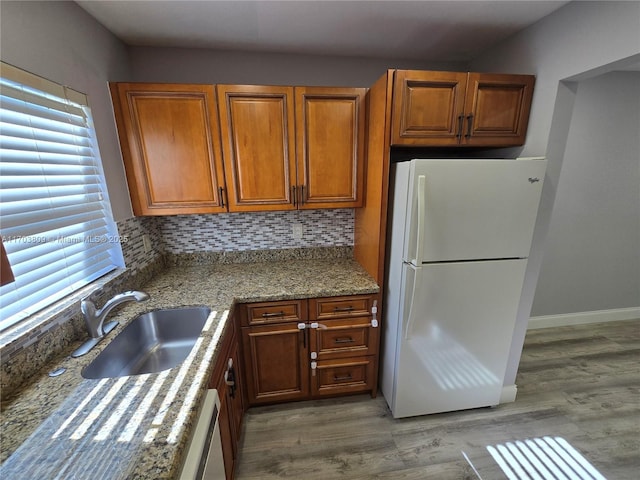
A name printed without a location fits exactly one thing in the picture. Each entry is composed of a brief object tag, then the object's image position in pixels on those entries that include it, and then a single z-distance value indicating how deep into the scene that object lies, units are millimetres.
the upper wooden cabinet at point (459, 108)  1396
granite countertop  634
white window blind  937
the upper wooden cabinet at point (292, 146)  1556
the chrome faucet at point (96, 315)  1083
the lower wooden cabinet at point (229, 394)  1161
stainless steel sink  1231
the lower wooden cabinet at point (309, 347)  1604
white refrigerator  1334
